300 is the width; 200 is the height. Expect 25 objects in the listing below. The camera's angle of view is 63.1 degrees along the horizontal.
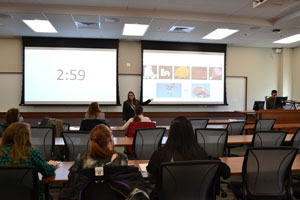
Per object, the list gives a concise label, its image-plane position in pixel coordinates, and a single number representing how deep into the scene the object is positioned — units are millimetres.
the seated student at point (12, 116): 3400
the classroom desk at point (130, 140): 3570
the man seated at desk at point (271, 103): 7188
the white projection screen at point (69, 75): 7824
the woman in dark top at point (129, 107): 6383
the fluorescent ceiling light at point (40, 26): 6227
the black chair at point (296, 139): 3697
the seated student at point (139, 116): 4227
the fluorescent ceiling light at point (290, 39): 7855
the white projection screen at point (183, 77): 8406
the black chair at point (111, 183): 1603
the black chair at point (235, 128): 4762
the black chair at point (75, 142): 3100
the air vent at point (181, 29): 6695
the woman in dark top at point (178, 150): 2008
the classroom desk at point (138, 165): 2125
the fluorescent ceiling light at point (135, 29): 6543
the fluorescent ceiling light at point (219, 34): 7061
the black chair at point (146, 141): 3484
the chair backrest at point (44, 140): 3292
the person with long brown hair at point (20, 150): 1994
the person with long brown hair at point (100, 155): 1831
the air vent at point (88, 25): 6372
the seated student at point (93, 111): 4113
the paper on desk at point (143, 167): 2403
